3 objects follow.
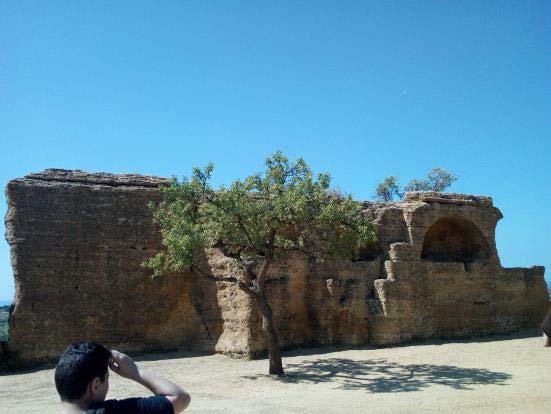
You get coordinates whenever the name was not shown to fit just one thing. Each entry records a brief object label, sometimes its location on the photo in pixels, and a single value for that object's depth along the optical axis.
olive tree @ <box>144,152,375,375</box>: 12.77
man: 2.61
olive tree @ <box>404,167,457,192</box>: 42.88
